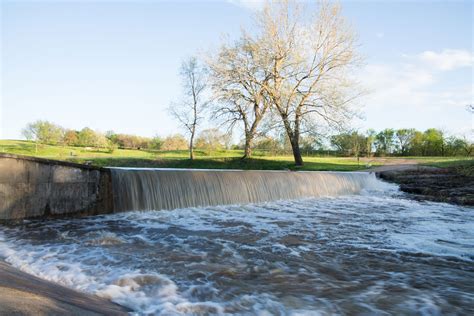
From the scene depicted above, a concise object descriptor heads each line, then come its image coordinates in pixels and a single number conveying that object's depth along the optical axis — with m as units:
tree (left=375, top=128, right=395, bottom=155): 54.22
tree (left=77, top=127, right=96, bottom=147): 48.24
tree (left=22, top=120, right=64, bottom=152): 47.69
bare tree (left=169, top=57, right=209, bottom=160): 31.47
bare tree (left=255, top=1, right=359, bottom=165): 21.50
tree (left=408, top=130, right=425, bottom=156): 45.69
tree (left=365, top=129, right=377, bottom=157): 40.68
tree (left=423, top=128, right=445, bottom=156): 43.84
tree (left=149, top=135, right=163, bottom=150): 59.74
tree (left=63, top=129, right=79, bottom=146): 48.84
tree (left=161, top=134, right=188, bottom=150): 54.16
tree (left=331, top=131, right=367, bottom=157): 37.66
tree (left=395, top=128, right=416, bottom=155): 54.56
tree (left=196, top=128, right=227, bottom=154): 26.85
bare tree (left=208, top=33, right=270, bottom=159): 22.53
